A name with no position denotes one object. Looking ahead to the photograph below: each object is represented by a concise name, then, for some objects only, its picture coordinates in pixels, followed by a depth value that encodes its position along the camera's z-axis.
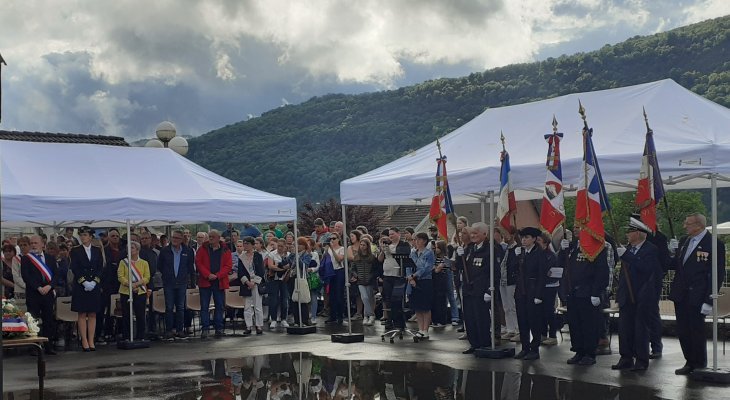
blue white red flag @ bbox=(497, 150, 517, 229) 11.91
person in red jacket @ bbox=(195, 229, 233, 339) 16.14
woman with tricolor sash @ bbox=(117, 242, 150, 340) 14.91
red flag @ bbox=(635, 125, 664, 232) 10.51
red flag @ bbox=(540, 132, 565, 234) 11.27
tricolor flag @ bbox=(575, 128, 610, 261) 10.95
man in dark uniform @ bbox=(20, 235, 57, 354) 14.52
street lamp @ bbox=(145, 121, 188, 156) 22.22
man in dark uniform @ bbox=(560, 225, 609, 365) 11.12
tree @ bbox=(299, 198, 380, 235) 37.31
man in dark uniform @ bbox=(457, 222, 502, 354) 12.53
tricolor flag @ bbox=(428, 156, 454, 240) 12.73
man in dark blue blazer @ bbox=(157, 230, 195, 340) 15.95
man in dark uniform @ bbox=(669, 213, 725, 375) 10.20
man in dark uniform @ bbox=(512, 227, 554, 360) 11.84
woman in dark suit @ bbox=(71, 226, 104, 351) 14.57
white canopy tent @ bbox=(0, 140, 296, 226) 13.71
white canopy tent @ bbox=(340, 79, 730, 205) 10.92
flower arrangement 9.41
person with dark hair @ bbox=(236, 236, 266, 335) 16.67
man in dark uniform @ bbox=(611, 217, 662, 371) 10.63
